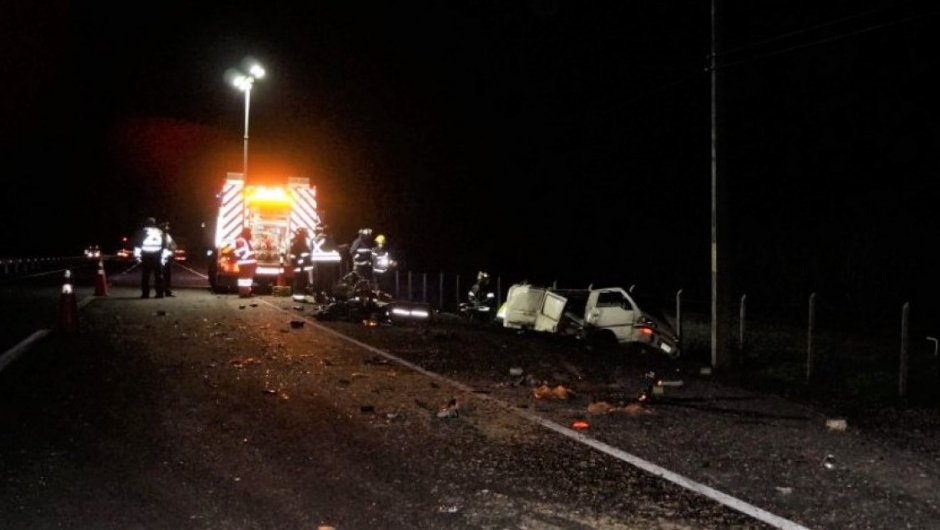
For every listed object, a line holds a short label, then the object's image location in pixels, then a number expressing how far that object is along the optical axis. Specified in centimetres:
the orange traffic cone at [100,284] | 2258
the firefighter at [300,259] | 2211
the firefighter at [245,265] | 2230
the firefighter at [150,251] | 2106
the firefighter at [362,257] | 1923
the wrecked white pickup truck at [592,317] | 1659
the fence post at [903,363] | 1077
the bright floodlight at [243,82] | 3131
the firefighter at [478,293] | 2191
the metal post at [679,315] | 1602
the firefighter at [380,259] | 2006
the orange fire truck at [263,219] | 2411
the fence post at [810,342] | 1225
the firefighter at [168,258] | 2152
